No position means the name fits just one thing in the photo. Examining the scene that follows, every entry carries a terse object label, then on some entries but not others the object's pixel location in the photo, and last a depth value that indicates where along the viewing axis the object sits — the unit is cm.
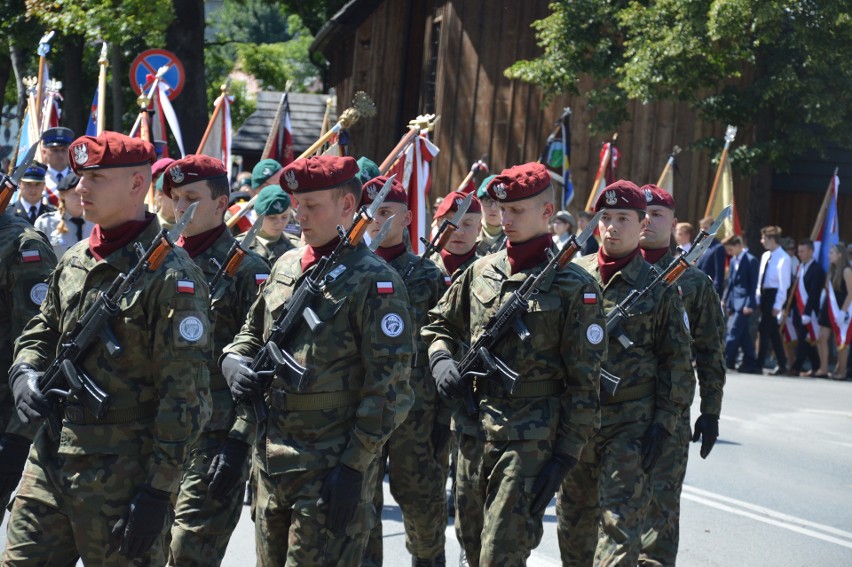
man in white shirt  3450
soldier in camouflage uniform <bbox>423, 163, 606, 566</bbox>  1017
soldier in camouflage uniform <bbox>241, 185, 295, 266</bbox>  1636
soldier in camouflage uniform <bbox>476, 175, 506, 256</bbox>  1863
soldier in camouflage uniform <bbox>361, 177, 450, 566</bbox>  1287
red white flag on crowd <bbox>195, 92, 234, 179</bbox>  2516
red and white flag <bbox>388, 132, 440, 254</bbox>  2073
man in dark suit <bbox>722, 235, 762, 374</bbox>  3365
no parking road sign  2668
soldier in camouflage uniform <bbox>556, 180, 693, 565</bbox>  1156
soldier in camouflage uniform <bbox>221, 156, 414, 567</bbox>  876
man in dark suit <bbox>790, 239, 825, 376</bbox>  3447
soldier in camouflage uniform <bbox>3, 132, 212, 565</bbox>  827
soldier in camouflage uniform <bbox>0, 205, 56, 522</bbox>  1053
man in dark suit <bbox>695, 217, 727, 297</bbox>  3368
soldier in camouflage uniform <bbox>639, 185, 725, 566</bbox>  1243
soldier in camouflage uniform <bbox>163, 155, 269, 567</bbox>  1067
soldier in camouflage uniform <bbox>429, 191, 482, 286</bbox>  1547
